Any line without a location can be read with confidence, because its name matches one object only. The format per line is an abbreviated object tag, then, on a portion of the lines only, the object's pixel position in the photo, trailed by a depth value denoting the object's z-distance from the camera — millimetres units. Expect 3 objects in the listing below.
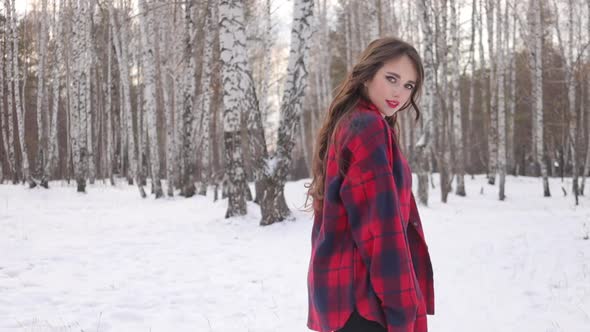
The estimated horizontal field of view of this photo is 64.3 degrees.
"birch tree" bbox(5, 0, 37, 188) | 17002
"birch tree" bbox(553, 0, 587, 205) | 13129
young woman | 1510
